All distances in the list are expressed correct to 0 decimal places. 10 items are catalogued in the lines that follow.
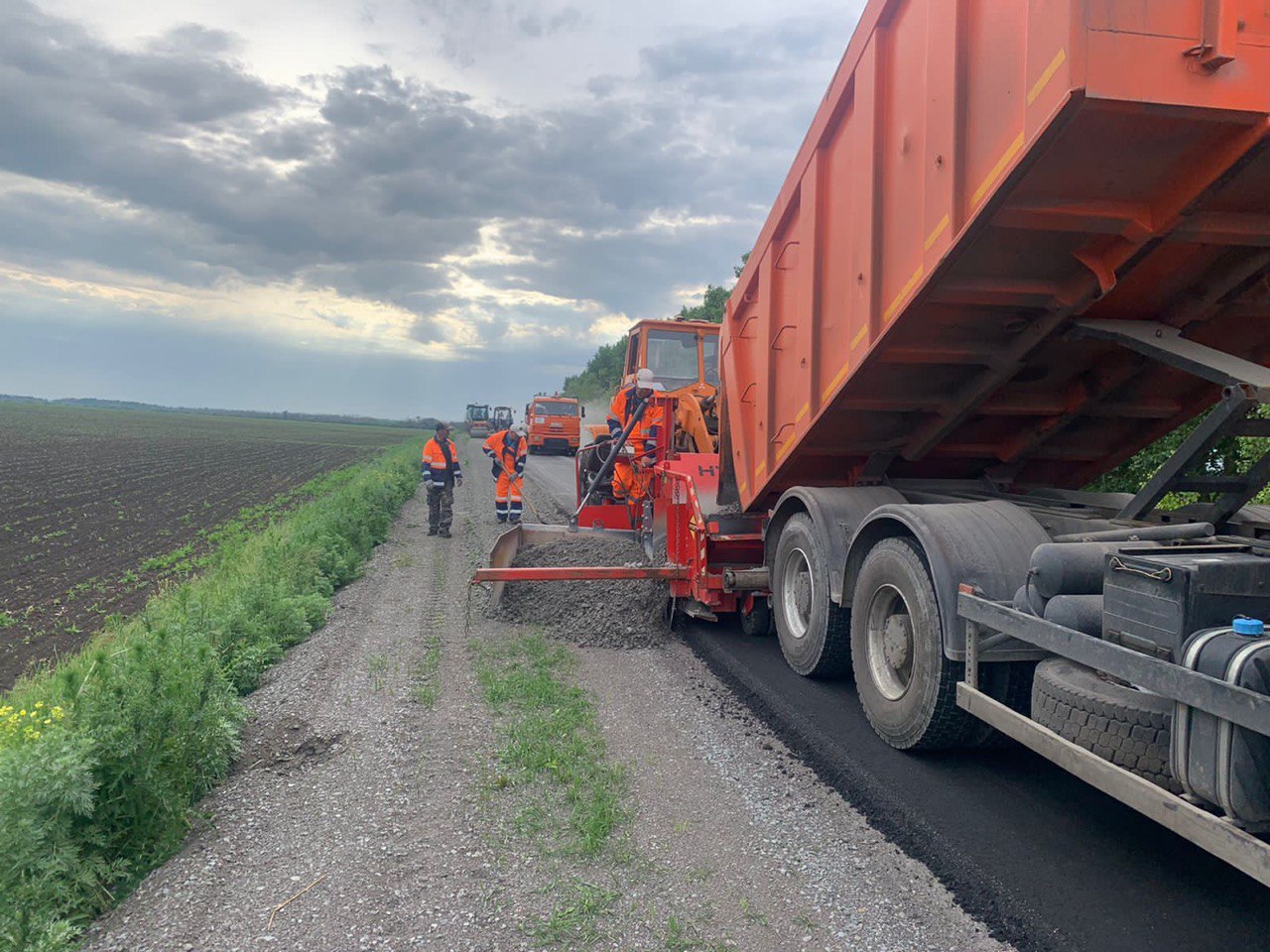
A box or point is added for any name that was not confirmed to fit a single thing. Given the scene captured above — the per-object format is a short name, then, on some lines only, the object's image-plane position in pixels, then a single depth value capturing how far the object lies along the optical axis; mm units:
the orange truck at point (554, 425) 35938
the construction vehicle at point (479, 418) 47938
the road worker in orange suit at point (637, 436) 8289
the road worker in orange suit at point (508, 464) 12547
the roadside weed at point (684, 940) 2746
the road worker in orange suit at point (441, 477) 11938
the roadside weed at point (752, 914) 2891
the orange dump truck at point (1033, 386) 2633
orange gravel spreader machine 6410
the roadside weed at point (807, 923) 2852
